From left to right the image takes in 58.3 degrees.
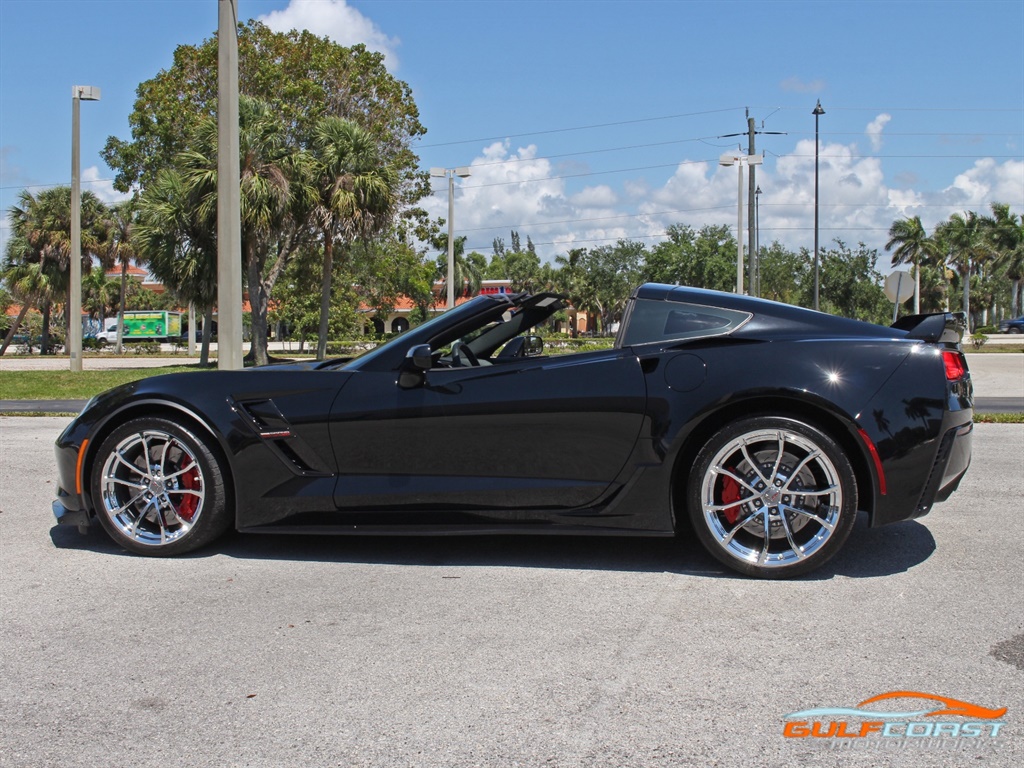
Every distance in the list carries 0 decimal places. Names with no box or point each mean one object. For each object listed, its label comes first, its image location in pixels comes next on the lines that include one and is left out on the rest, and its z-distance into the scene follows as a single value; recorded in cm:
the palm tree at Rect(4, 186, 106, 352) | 4319
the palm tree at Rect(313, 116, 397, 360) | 2603
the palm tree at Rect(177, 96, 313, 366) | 2423
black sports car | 407
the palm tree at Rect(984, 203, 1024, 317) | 7650
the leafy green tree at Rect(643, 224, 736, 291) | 7325
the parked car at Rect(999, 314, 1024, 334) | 6719
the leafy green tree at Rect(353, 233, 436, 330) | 3722
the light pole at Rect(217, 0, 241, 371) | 1177
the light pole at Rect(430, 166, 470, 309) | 2752
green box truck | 7319
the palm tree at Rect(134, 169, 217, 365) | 2630
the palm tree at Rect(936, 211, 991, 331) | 7738
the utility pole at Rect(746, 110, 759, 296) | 3052
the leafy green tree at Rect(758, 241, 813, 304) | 7688
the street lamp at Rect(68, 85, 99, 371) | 2319
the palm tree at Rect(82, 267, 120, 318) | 7781
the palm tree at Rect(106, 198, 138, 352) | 4594
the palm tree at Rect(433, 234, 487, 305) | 8419
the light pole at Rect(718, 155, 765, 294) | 2762
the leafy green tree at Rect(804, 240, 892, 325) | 6756
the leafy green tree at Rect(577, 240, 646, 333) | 9975
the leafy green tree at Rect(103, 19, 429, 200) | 3170
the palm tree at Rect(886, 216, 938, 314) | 7369
